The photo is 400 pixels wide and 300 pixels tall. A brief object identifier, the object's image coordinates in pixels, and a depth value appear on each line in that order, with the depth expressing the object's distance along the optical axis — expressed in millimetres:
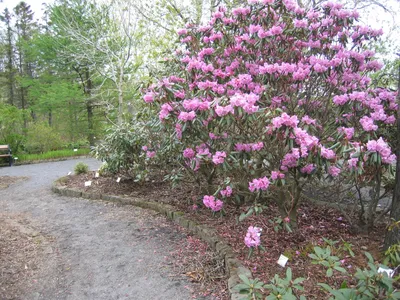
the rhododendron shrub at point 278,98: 2055
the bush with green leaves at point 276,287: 1303
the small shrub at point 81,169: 6832
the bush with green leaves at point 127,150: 4742
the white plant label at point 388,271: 1377
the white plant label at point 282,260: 2068
